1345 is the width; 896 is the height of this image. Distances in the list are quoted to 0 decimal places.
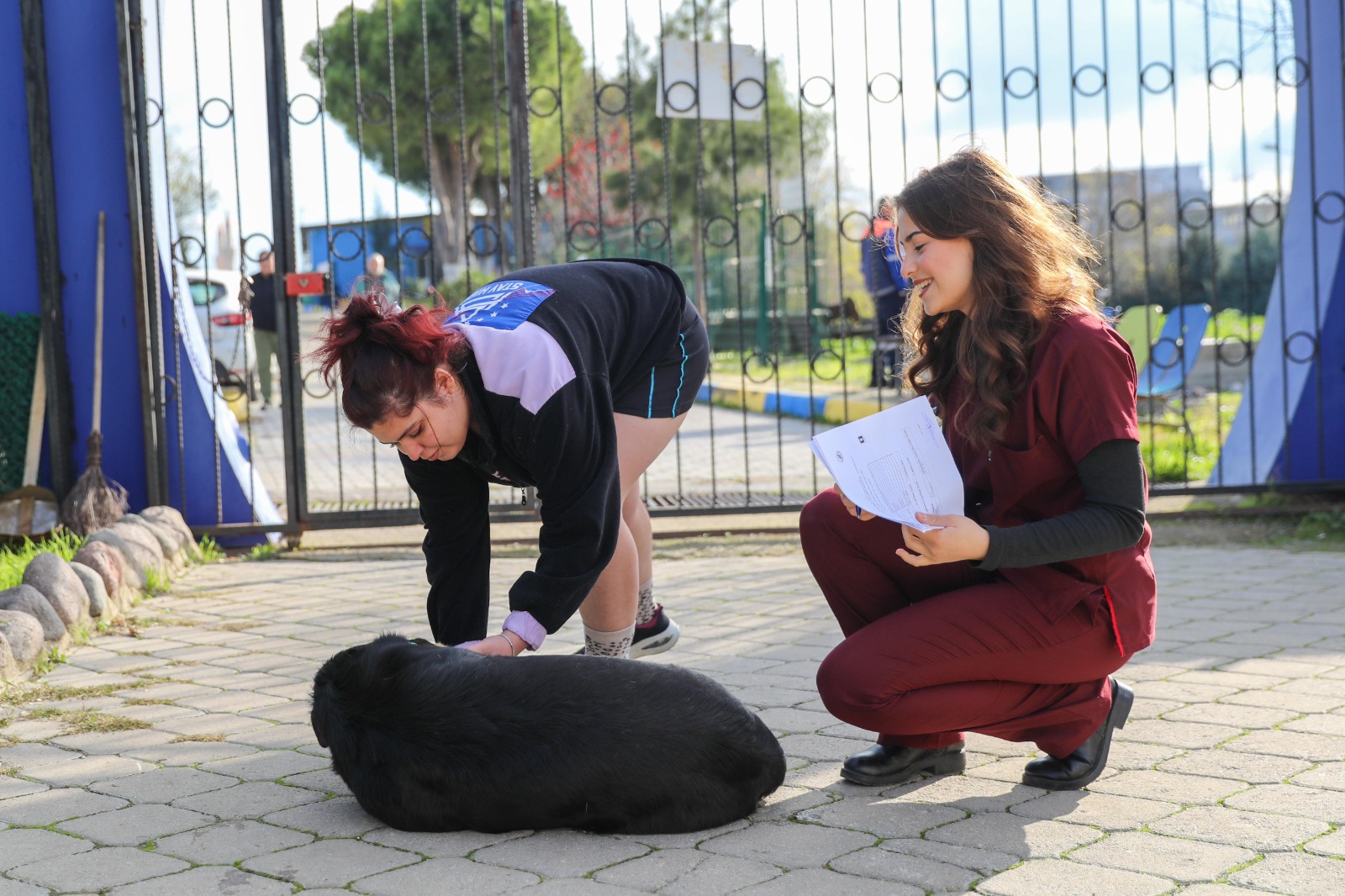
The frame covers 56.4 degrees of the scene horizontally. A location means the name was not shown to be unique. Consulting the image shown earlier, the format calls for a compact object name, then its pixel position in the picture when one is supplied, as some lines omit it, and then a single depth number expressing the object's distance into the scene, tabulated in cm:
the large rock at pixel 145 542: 508
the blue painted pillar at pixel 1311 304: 630
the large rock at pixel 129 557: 484
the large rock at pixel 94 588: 436
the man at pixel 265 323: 1084
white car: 1273
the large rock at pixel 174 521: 568
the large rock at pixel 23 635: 368
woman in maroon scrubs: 238
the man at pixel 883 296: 929
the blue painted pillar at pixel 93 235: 579
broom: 562
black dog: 226
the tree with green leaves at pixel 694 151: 1352
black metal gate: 595
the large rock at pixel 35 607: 396
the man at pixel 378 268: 963
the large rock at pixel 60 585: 416
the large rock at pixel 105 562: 457
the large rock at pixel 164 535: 541
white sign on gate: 629
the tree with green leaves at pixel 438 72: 1855
